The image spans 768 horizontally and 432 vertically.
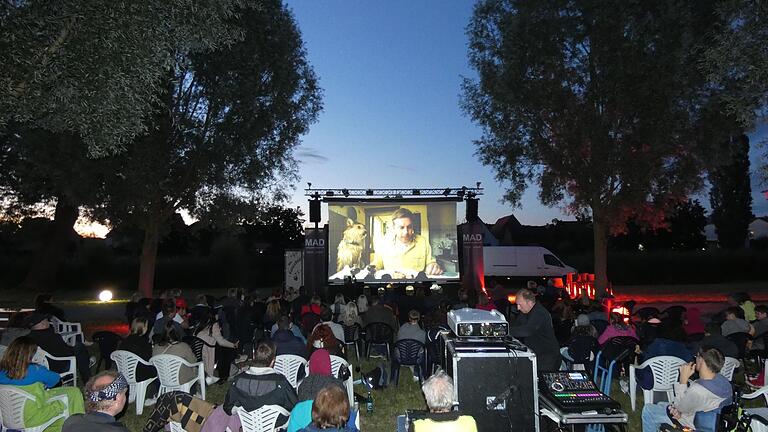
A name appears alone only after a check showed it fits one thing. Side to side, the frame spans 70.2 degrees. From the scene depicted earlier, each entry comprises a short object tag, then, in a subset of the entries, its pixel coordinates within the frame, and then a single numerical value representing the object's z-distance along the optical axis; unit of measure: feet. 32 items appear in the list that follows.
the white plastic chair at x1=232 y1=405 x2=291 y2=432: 13.88
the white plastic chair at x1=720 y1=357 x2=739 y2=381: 20.24
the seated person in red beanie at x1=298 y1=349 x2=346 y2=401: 14.73
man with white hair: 10.53
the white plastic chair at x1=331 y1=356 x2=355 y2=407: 20.26
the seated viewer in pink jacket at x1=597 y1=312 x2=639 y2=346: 23.65
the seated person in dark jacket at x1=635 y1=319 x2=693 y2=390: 20.15
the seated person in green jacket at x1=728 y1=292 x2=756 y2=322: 32.32
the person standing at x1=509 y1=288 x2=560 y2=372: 17.21
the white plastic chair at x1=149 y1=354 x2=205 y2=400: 20.52
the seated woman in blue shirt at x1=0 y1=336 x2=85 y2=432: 14.37
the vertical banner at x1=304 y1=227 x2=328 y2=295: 62.34
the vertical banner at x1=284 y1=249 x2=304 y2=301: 65.51
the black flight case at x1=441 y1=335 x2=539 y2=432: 14.90
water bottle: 20.24
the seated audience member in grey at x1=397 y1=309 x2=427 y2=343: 25.52
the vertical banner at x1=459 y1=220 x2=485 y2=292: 63.67
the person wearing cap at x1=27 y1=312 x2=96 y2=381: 21.36
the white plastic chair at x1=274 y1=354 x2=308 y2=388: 20.98
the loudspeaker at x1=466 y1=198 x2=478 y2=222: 63.46
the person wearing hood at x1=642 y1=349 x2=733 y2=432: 13.74
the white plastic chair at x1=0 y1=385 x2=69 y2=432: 14.32
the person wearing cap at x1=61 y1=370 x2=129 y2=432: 9.49
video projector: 16.50
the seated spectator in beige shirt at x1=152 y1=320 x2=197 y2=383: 20.61
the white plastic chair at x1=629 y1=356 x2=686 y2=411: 20.01
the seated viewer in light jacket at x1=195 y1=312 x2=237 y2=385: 24.44
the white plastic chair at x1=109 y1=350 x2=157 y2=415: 20.54
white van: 86.02
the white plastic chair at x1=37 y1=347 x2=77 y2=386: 20.89
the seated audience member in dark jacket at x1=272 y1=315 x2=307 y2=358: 21.71
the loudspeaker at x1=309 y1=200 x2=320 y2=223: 62.23
